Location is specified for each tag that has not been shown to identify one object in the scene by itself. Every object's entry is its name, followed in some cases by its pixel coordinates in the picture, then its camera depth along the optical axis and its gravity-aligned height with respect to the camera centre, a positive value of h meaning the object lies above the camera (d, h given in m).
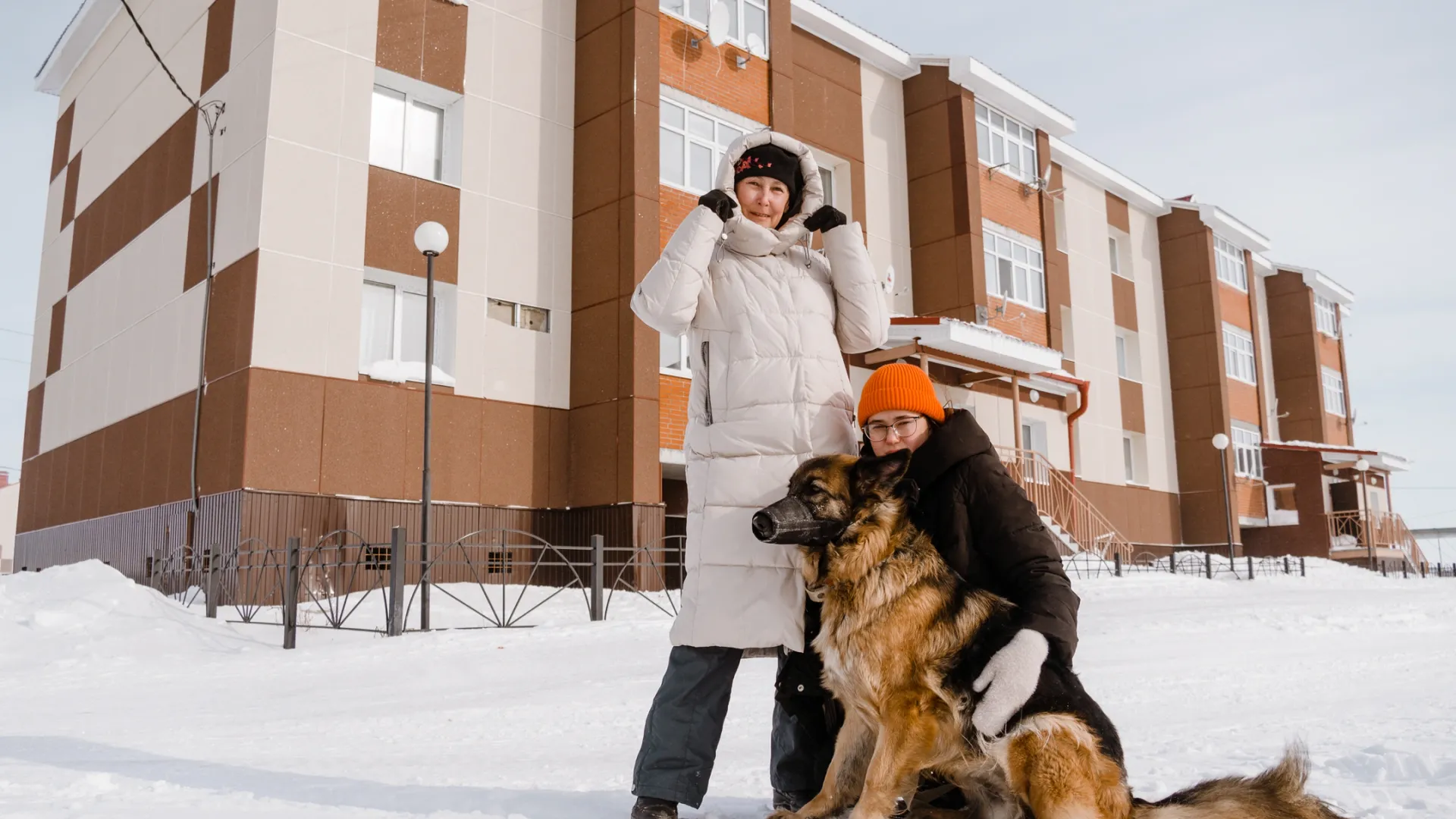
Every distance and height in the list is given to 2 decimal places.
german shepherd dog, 2.55 -0.41
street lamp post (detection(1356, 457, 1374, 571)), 27.58 +0.73
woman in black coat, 2.71 +0.06
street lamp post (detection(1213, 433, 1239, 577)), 22.76 +2.33
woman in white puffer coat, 3.08 +0.50
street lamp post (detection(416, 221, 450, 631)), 9.55 +2.80
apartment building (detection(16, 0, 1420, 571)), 12.74 +4.71
